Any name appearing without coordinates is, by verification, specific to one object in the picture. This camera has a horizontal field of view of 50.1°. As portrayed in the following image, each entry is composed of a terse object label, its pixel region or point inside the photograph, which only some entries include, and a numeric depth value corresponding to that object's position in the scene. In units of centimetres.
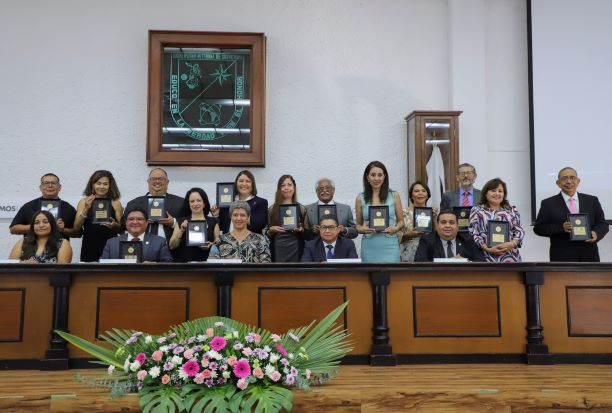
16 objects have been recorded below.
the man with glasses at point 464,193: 580
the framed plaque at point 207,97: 668
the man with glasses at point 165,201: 526
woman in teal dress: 523
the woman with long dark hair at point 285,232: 519
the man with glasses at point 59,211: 533
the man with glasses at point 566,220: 522
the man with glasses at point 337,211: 543
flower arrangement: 257
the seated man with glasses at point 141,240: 473
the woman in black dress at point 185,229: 511
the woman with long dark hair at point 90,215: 529
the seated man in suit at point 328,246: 497
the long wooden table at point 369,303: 400
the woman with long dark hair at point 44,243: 456
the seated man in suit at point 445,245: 477
